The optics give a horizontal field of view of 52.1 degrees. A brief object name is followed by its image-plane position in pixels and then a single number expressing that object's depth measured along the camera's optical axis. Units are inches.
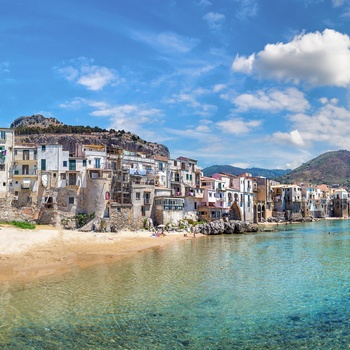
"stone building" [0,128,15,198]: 2289.6
